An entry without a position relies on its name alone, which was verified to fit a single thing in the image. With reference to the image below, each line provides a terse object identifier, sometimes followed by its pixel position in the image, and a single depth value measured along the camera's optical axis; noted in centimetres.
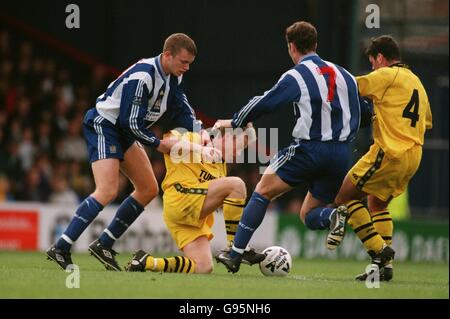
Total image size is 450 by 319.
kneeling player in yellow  1716
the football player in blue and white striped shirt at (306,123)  1652
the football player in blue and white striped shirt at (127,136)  1706
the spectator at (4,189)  3117
